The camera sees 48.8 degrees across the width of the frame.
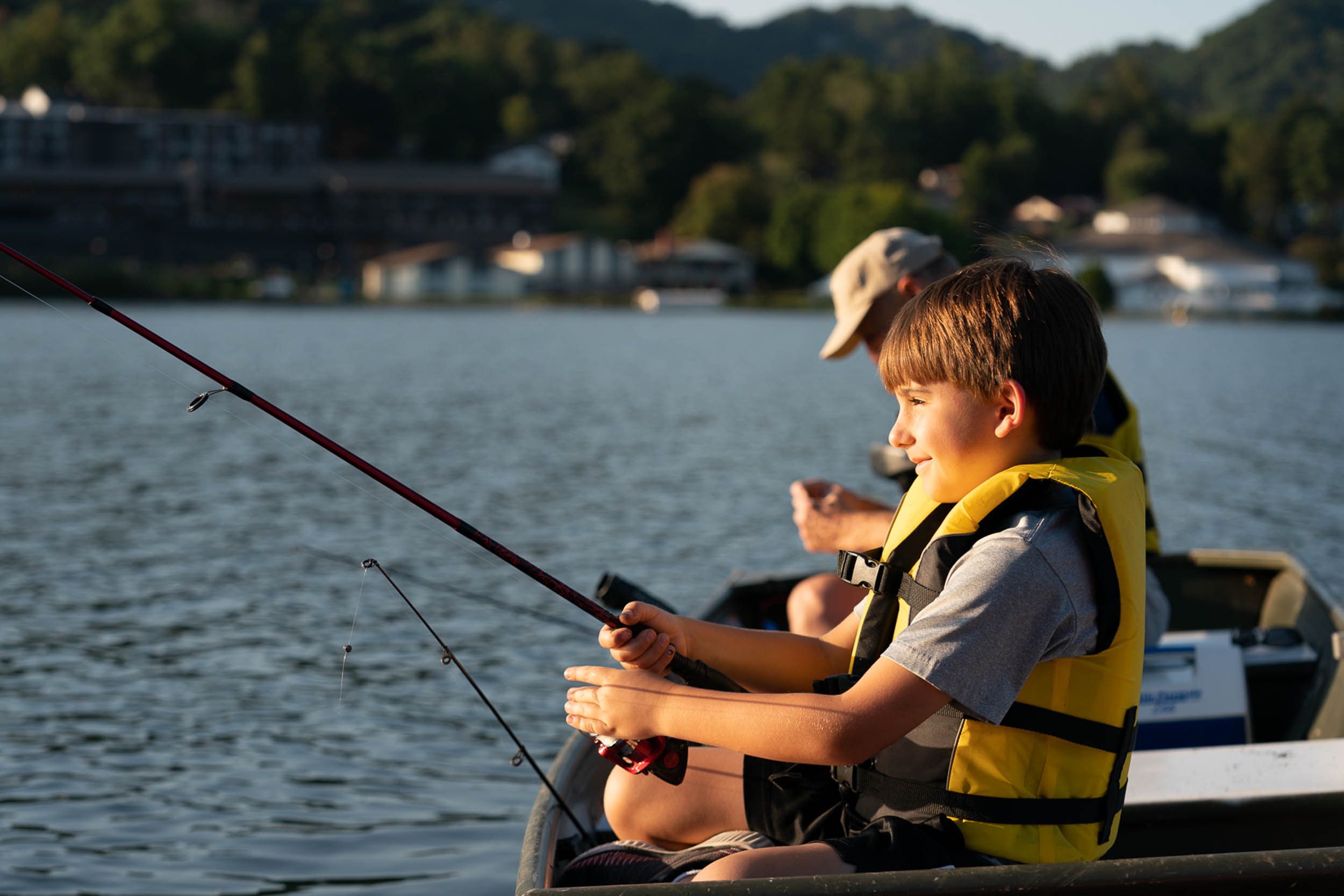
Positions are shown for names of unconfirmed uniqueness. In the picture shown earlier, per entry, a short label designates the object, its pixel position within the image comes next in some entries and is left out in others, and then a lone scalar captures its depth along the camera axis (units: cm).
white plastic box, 459
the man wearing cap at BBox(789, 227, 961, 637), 395
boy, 211
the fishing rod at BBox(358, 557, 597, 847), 295
